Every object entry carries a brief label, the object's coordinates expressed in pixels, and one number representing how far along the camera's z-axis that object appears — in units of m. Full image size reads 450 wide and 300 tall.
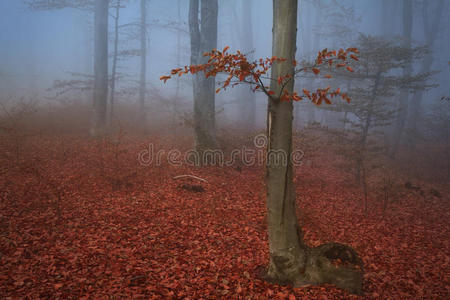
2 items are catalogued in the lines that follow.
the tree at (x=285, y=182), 3.17
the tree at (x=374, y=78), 9.54
